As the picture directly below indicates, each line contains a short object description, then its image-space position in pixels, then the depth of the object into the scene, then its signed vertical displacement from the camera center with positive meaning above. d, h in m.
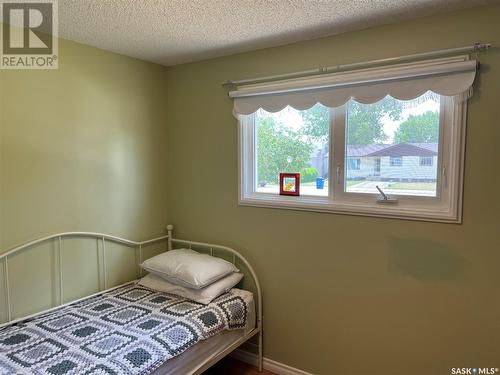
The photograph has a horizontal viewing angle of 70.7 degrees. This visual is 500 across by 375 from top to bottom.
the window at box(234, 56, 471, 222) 1.95 +0.12
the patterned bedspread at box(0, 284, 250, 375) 1.64 -0.89
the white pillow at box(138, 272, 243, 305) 2.33 -0.82
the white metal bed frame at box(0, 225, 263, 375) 2.05 -0.64
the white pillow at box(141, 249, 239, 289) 2.35 -0.68
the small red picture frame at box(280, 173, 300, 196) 2.46 -0.08
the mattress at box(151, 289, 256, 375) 1.86 -1.06
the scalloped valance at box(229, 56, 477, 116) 1.82 +0.52
